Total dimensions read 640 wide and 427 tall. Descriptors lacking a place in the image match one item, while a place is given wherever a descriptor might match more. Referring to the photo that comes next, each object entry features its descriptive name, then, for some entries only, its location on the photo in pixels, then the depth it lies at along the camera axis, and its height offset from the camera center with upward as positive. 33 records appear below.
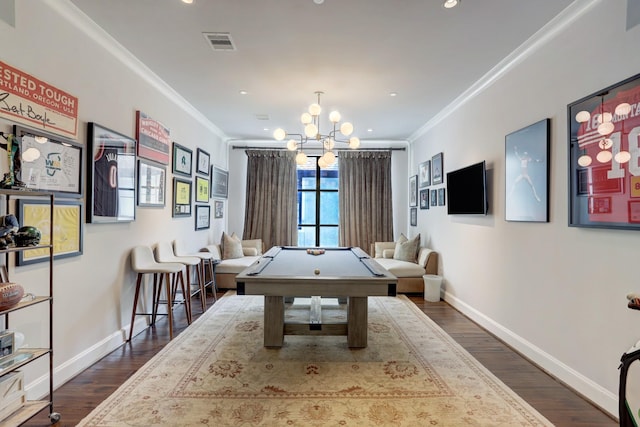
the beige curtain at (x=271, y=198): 6.81 +0.37
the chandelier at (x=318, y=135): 3.40 +0.93
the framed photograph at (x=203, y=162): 5.32 +0.91
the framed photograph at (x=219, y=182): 5.99 +0.64
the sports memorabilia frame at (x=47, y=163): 2.08 +0.36
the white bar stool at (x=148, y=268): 3.23 -0.55
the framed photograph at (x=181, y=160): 4.40 +0.79
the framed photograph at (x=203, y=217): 5.30 -0.04
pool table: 2.63 -0.56
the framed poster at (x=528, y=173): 2.75 +0.41
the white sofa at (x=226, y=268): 5.45 -0.89
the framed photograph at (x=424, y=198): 5.82 +0.33
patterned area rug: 2.05 -1.28
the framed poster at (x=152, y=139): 3.52 +0.90
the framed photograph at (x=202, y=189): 5.27 +0.43
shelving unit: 1.76 -0.83
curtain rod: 6.95 +1.46
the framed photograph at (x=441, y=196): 5.11 +0.33
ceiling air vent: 2.80 +1.57
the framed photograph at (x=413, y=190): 6.44 +0.54
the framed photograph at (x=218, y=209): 6.21 +0.12
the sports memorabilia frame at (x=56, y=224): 2.12 -0.08
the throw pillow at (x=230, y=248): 5.88 -0.61
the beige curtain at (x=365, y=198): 6.81 +0.38
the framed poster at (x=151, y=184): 3.54 +0.36
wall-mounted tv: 3.78 +0.34
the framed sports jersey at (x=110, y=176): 2.74 +0.36
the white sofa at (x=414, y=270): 5.25 -0.89
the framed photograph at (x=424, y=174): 5.71 +0.78
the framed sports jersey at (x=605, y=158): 1.99 +0.40
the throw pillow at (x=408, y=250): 5.79 -0.61
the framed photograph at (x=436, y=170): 5.16 +0.78
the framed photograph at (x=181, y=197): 4.42 +0.26
